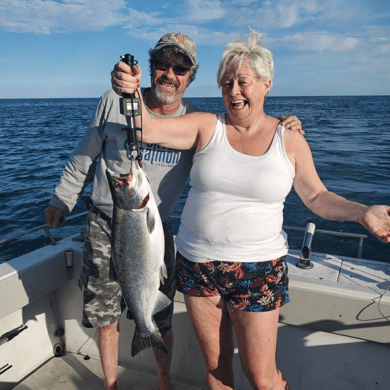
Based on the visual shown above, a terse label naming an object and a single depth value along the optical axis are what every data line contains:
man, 2.73
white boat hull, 2.77
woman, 2.26
